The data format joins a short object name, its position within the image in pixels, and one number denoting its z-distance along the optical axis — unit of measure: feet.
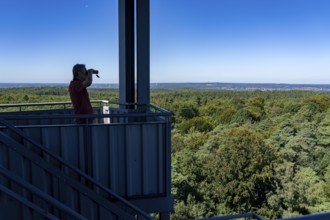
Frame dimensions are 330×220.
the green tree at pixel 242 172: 56.95
